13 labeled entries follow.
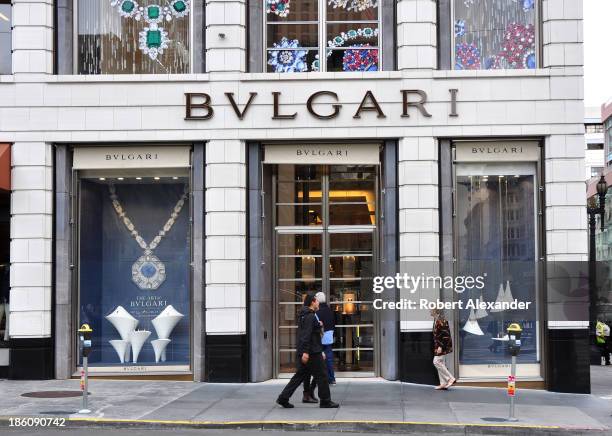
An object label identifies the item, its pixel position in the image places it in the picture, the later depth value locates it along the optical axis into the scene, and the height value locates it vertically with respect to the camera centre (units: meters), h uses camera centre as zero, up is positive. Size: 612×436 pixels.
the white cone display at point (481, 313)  18.20 -1.35
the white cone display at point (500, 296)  18.23 -1.02
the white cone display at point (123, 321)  18.56 -1.50
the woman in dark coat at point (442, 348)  17.02 -1.90
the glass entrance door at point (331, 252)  18.72 -0.14
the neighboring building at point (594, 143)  117.50 +13.07
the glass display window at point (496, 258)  18.09 -0.27
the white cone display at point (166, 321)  18.44 -1.50
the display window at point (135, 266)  18.47 -0.41
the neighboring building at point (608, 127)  75.75 +9.91
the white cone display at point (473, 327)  18.19 -1.62
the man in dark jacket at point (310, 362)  14.29 -1.80
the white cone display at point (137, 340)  18.50 -1.88
